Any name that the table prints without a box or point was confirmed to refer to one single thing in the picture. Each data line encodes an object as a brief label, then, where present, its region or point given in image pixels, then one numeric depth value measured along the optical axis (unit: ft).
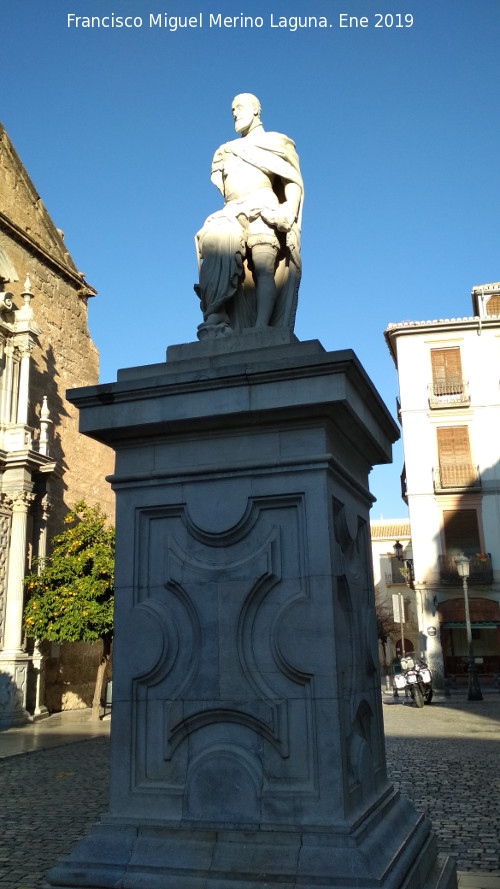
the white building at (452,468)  95.45
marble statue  15.84
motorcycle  64.23
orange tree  59.31
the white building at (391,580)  163.22
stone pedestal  11.65
